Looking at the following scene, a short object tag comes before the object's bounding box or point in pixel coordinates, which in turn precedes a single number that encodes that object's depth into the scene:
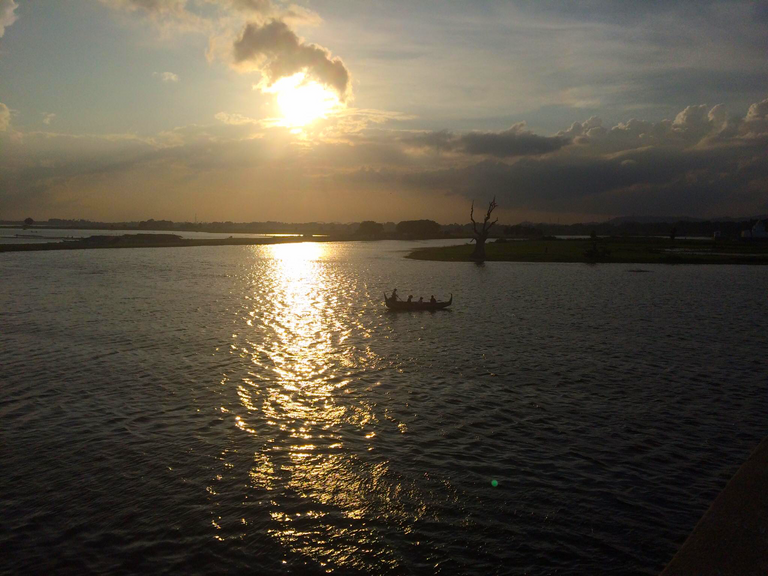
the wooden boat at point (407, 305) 46.69
